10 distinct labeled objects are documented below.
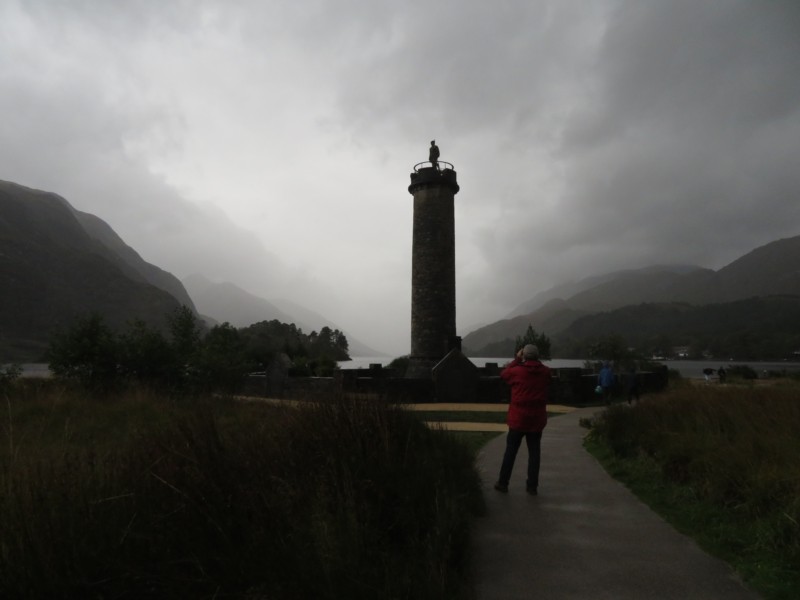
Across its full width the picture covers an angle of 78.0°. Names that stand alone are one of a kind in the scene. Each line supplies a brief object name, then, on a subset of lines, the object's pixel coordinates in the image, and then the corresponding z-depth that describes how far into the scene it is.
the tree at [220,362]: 17.22
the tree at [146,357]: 15.72
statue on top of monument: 26.45
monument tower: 25.39
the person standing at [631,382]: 17.77
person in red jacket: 6.13
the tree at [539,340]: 49.88
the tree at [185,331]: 18.39
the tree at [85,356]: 15.16
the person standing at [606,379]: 18.03
